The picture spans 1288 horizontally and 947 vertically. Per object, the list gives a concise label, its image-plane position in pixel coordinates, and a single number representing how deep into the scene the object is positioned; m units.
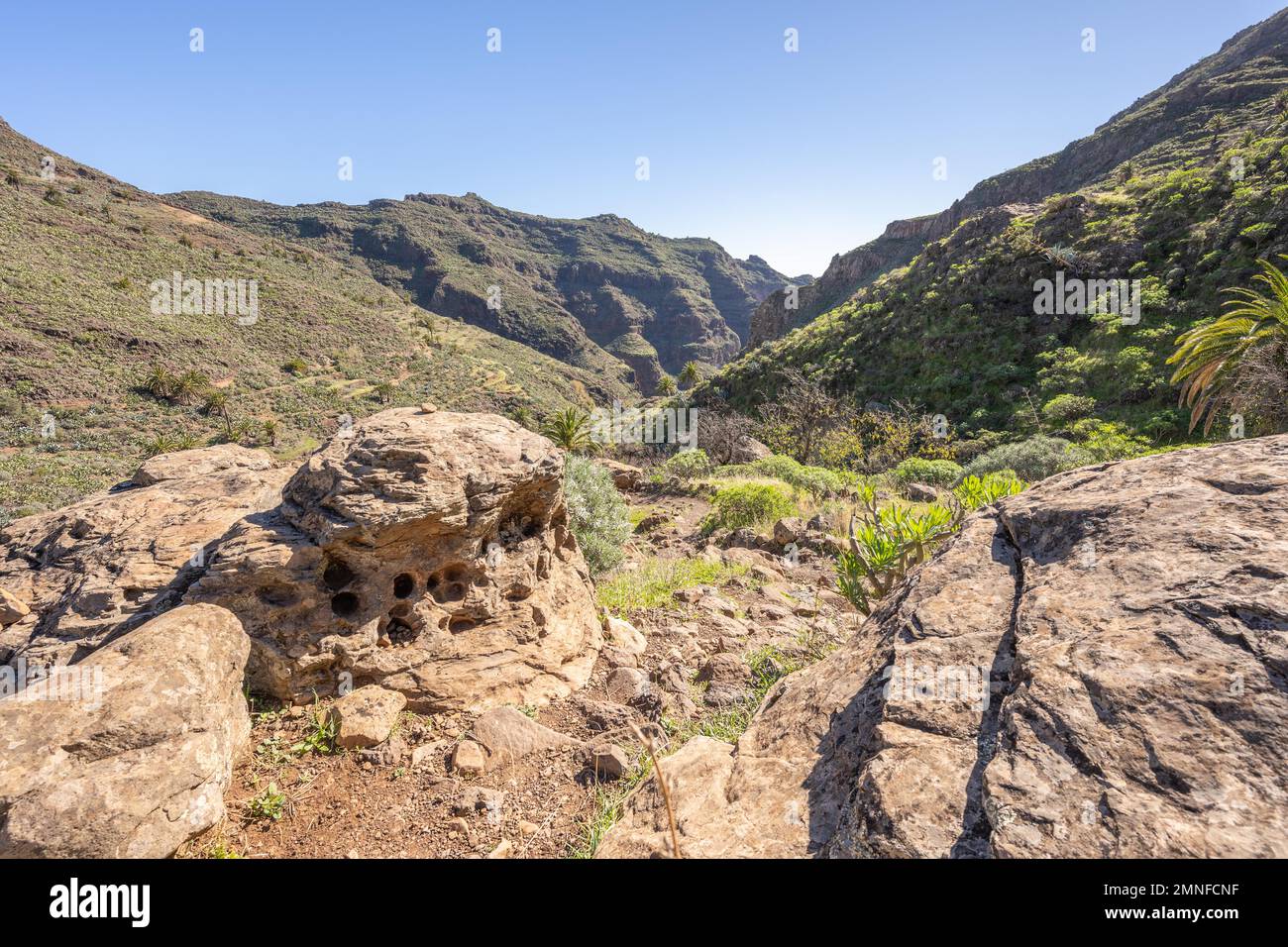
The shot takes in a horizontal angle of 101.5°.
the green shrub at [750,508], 11.80
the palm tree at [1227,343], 9.16
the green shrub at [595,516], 7.82
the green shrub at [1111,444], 13.31
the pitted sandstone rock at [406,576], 3.63
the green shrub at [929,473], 16.02
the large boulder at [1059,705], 1.38
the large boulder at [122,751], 2.06
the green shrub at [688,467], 19.02
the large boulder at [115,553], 3.50
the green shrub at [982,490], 4.93
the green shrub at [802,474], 14.95
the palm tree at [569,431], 22.09
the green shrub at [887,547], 4.79
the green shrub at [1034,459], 12.95
